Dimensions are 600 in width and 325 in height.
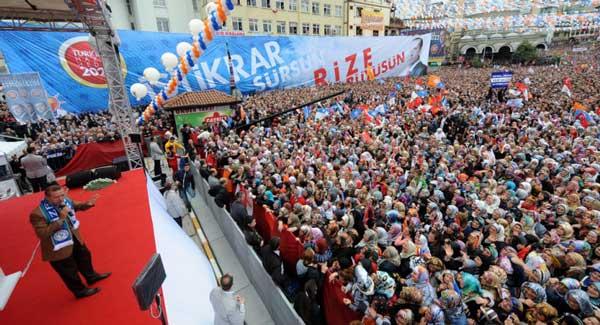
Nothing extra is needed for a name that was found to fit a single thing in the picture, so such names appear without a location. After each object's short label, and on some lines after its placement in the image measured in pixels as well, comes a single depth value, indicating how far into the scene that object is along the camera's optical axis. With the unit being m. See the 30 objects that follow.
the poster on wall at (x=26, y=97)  11.14
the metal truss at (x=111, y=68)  6.52
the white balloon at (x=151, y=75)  11.98
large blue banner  15.04
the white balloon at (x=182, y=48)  11.68
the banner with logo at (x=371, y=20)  40.00
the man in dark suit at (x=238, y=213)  5.42
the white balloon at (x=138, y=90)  11.40
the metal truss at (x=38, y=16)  7.04
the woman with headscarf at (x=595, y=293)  3.00
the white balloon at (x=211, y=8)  8.16
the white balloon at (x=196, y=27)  10.41
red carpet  3.02
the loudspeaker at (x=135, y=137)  7.95
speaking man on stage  2.78
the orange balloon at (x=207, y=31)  8.77
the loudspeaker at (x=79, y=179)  6.16
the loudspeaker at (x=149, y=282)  1.95
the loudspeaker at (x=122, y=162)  10.18
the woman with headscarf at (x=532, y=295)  3.00
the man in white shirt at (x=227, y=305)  3.14
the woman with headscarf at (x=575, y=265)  3.37
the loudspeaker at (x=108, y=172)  6.35
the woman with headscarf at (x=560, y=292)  3.04
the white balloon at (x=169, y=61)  11.56
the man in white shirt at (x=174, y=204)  6.01
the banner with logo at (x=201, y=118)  12.95
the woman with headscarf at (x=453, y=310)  2.93
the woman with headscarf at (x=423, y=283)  3.21
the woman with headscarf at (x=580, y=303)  2.84
